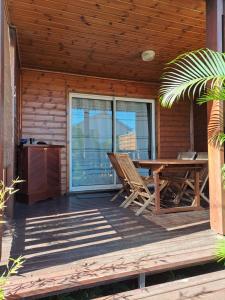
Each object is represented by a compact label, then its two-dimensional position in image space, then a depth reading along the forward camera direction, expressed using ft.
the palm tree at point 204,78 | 6.28
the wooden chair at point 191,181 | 12.72
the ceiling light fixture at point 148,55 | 14.64
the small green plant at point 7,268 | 4.08
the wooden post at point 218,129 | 8.39
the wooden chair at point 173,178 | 13.05
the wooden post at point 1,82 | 6.15
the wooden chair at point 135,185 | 11.56
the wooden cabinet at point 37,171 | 13.92
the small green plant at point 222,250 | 5.54
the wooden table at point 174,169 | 11.44
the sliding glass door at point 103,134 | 18.48
